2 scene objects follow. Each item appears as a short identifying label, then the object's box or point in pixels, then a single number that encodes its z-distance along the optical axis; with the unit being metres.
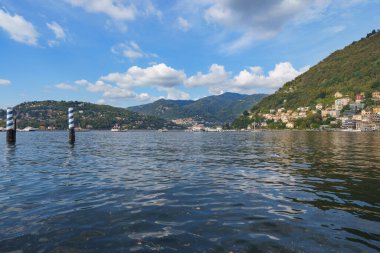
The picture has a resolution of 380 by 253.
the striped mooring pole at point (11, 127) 53.06
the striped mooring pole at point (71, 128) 55.31
